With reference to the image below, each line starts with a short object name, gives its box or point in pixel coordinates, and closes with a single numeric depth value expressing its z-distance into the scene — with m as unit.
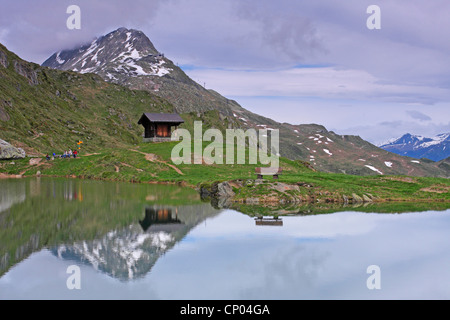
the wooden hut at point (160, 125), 113.69
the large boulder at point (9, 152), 93.00
